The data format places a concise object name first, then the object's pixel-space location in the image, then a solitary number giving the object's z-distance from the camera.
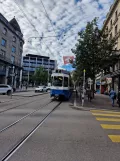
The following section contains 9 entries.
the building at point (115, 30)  19.21
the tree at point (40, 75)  52.33
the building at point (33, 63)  79.19
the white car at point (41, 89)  29.15
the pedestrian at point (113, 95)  11.31
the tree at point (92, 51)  15.61
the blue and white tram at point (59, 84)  12.64
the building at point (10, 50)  32.14
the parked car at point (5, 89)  19.24
